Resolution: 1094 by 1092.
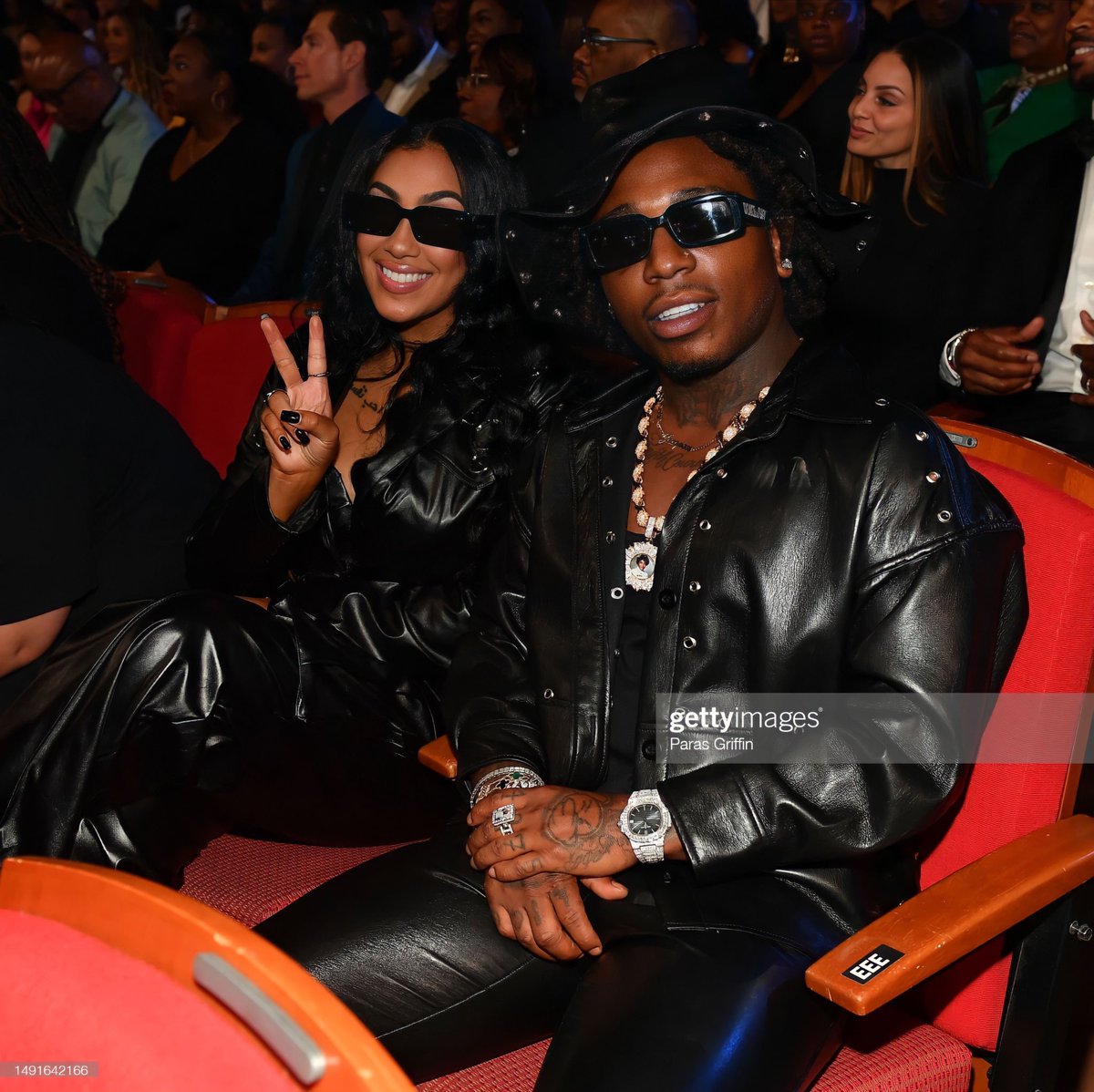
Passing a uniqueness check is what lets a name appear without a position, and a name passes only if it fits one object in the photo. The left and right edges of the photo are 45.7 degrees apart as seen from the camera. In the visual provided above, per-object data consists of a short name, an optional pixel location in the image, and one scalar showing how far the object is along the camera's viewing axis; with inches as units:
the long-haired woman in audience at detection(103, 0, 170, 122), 294.7
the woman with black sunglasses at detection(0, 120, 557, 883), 71.0
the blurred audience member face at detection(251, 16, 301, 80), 255.4
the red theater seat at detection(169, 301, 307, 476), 116.6
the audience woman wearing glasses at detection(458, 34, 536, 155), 186.9
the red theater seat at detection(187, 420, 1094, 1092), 61.1
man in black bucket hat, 57.1
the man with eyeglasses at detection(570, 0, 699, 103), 151.0
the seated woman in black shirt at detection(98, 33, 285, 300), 210.4
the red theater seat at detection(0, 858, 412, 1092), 30.8
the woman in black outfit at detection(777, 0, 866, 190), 161.5
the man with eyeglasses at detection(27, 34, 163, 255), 248.5
